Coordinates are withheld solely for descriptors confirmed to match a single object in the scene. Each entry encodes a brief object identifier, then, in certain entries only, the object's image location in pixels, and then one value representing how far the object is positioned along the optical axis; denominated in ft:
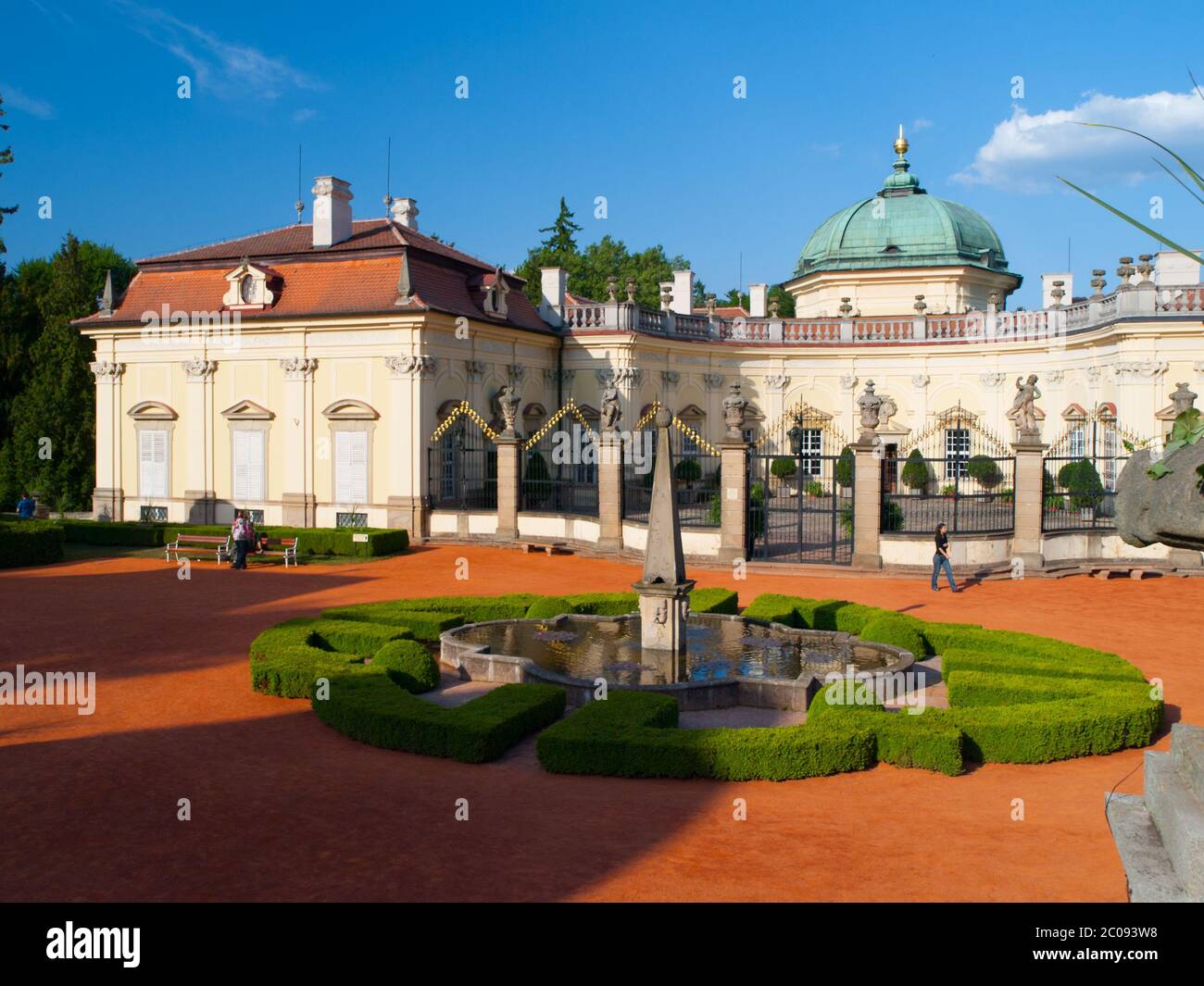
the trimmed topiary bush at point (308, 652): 44.42
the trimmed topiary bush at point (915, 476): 129.49
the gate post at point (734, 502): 83.10
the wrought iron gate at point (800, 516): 89.04
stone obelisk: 47.93
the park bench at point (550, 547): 93.81
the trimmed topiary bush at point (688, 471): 131.03
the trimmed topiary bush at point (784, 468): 136.59
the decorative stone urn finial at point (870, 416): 81.20
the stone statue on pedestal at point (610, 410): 83.66
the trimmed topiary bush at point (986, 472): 124.06
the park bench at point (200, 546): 90.74
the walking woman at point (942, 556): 73.82
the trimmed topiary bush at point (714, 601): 61.21
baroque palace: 100.12
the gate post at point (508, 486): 96.07
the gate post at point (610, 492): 87.92
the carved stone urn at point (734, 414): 81.76
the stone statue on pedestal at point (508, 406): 95.50
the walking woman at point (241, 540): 84.94
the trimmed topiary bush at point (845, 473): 124.06
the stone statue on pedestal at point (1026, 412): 83.20
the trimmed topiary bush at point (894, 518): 99.60
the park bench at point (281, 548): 89.04
